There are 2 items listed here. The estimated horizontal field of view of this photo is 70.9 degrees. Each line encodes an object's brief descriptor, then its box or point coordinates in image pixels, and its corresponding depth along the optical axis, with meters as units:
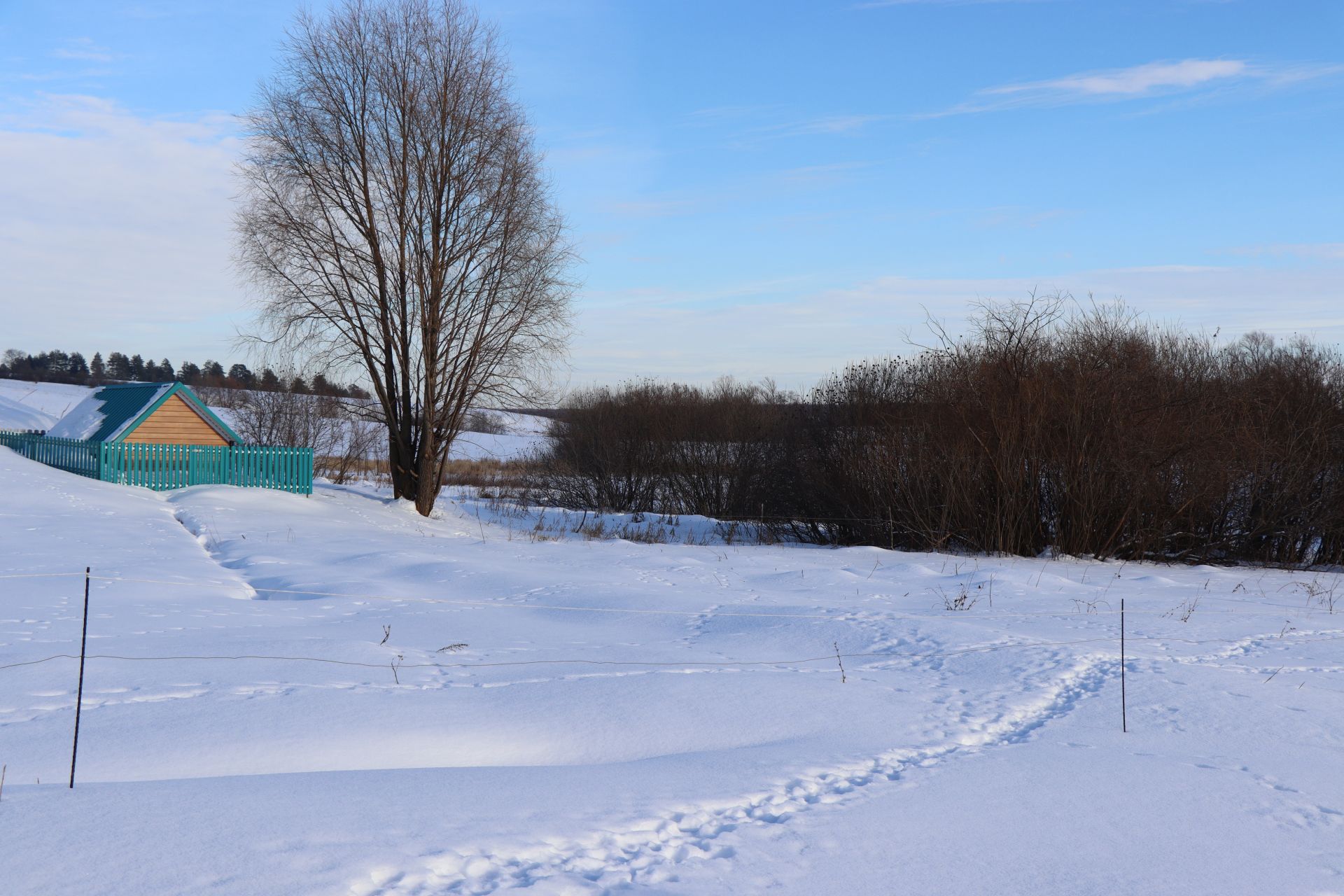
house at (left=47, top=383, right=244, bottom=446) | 24.08
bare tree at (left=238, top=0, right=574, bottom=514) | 22.83
